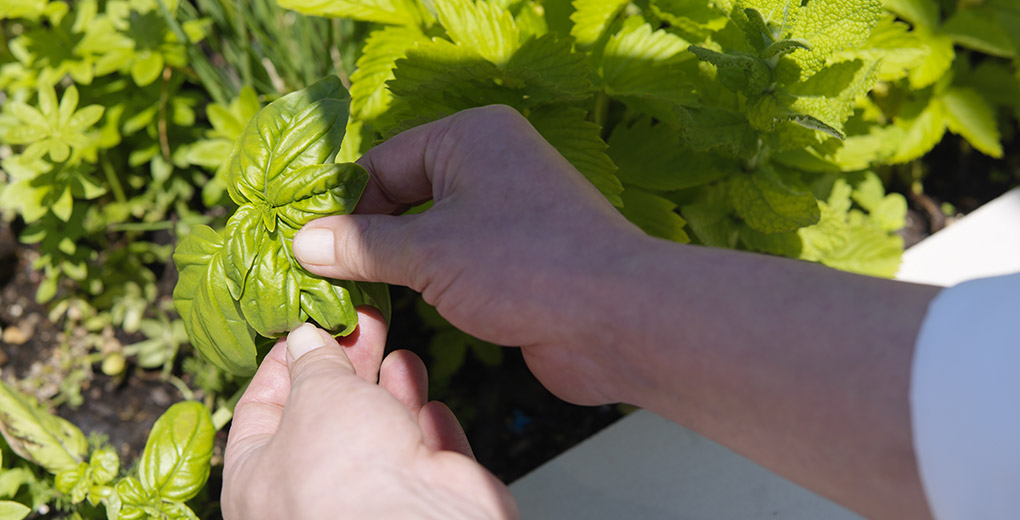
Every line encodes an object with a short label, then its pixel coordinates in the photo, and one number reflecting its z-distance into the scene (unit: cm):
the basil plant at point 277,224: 61
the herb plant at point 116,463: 64
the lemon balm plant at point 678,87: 63
